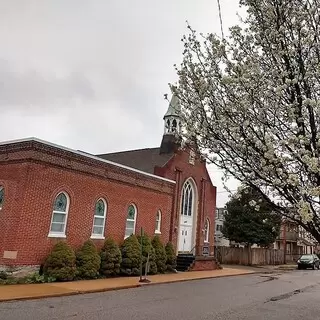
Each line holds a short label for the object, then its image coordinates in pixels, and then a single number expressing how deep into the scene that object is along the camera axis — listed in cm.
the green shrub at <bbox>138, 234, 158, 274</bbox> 1897
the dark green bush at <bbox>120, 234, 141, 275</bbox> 1783
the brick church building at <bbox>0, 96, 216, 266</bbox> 1462
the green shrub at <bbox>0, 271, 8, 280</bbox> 1341
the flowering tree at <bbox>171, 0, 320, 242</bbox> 528
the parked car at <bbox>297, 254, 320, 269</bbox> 3581
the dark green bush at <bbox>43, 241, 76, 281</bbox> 1452
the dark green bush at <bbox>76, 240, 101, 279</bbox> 1557
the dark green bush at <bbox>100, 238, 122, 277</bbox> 1681
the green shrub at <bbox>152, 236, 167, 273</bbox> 2002
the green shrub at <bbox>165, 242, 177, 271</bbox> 2103
